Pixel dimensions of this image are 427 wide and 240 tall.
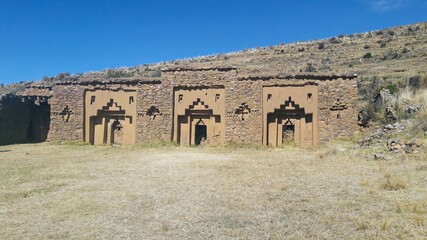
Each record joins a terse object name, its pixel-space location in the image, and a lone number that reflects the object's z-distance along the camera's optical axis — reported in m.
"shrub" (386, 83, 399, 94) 19.89
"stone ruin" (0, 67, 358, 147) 19.08
